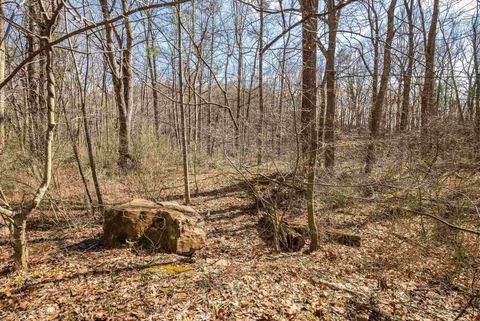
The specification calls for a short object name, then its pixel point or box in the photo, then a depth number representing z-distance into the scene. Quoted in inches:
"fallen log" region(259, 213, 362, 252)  210.4
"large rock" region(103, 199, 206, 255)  185.9
